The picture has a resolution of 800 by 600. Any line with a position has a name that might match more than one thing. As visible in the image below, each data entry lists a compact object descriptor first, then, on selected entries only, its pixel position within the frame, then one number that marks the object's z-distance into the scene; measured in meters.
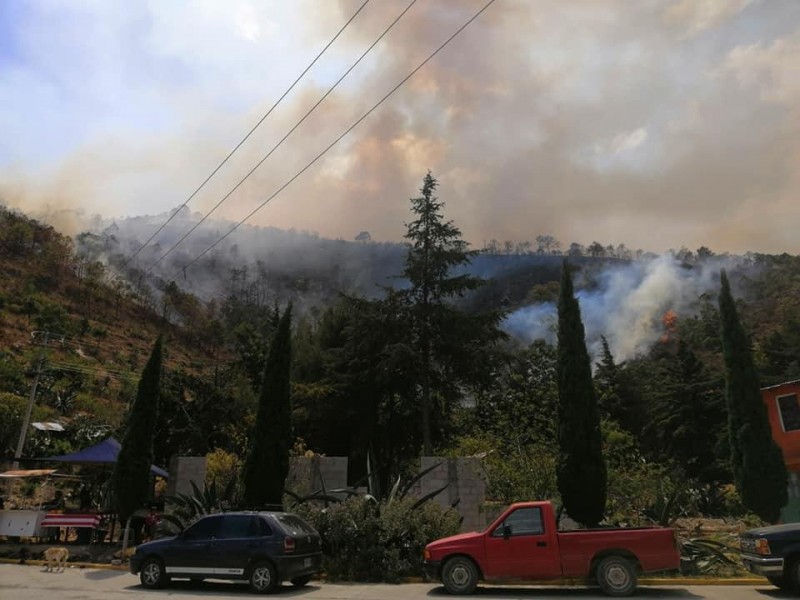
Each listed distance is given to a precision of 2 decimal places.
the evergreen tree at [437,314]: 26.36
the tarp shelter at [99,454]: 18.95
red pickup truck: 9.84
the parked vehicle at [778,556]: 9.63
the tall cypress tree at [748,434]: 16.98
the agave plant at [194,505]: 15.34
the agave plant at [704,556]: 12.20
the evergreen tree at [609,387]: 48.25
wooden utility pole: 26.39
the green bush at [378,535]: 12.73
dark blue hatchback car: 11.05
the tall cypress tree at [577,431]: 14.46
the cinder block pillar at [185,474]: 17.08
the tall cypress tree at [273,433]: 16.00
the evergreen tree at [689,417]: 39.47
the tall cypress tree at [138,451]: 16.19
